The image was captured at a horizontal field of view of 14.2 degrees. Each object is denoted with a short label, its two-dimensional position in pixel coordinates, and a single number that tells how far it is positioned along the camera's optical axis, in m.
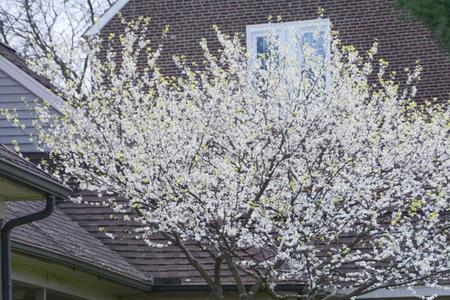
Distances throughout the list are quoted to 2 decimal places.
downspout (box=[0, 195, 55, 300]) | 13.98
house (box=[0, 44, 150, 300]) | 17.60
